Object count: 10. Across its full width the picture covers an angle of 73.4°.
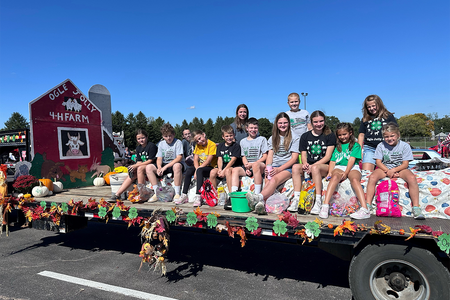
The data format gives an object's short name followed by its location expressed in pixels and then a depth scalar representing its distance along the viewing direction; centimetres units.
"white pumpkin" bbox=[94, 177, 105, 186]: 637
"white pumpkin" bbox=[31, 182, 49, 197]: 493
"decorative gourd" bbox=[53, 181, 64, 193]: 557
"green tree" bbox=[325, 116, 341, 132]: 8130
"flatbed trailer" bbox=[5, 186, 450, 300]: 249
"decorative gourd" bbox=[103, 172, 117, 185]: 646
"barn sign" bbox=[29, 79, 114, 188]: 551
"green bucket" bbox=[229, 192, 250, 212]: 350
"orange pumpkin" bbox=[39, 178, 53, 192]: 523
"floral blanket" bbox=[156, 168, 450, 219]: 311
